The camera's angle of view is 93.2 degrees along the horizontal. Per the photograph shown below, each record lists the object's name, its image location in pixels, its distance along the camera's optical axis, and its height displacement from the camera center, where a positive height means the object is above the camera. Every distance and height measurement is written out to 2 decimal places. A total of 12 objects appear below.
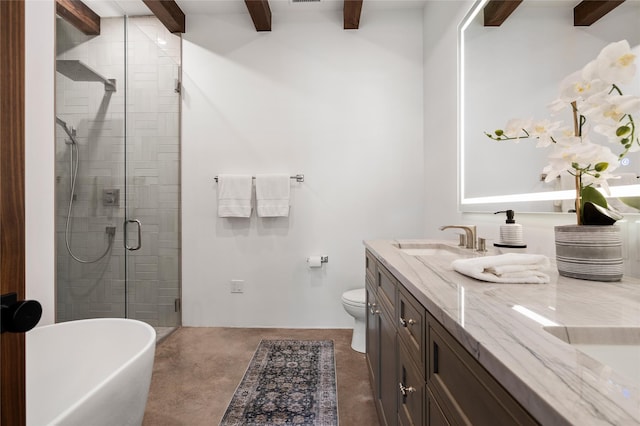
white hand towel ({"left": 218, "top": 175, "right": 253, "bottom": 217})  2.53 +0.14
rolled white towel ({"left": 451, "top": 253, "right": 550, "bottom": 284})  0.82 -0.16
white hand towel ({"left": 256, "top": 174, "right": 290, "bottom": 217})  2.51 +0.17
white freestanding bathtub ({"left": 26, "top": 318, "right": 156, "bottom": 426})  0.93 -0.55
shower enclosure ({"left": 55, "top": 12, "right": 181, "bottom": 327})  1.69 +0.28
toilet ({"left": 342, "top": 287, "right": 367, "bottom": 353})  2.09 -0.70
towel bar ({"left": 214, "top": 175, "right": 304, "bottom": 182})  2.57 +0.30
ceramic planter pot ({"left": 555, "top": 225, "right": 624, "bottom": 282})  0.80 -0.11
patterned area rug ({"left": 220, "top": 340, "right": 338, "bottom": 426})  1.49 -1.01
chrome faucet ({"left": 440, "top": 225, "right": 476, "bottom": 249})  1.54 -0.12
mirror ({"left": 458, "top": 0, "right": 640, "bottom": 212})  0.91 +0.53
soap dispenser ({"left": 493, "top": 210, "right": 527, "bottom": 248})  1.27 -0.09
